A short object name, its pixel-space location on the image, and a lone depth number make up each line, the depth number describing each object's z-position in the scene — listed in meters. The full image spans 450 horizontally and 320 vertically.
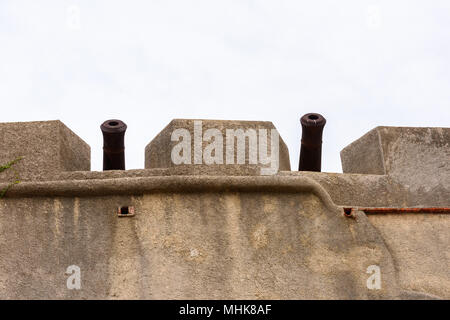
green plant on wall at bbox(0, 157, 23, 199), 5.33
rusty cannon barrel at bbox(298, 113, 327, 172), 5.84
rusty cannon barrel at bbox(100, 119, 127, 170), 5.66
